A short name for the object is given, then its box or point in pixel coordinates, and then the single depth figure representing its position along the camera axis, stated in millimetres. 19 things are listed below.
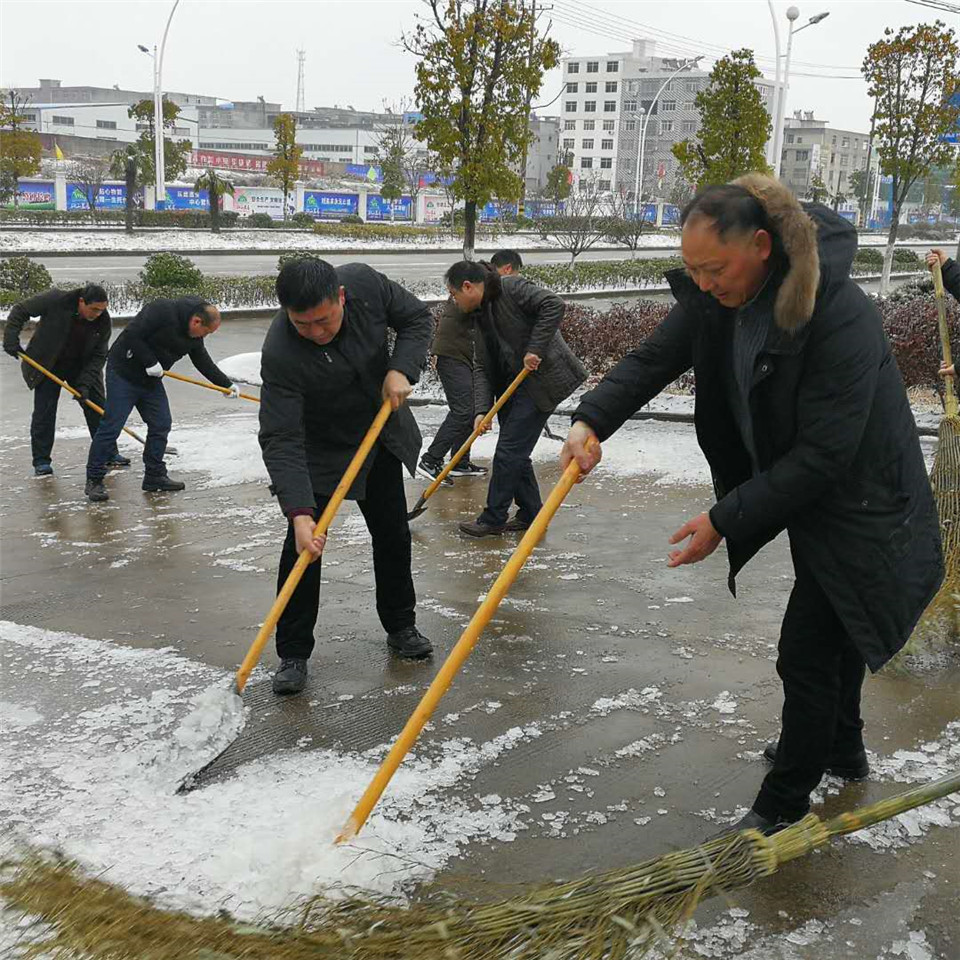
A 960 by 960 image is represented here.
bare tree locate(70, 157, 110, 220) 34719
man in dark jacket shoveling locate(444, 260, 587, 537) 5926
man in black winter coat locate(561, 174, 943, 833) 2453
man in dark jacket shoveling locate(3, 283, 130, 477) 7395
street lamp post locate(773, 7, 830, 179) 26625
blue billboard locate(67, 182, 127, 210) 36969
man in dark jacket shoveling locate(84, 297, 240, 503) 6992
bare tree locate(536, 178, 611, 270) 26344
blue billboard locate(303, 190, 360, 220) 43500
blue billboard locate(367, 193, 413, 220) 45594
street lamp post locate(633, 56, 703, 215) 50438
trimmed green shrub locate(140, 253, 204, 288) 16750
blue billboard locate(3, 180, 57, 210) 37125
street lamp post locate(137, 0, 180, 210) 32781
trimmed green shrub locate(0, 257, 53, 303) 16266
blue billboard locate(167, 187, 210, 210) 38875
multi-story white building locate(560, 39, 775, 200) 87938
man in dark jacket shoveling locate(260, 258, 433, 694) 3617
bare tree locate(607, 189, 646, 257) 33109
